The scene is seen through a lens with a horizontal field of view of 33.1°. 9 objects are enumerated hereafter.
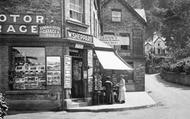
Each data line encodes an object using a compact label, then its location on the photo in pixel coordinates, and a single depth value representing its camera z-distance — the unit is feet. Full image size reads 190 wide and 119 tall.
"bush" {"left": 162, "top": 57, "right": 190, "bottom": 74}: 113.56
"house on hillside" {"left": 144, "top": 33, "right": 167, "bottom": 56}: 284.82
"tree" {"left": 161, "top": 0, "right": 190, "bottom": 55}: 187.73
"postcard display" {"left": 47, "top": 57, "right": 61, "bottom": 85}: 54.49
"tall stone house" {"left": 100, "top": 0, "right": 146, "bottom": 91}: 112.57
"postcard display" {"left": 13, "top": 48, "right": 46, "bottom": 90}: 54.95
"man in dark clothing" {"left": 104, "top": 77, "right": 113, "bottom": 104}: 62.75
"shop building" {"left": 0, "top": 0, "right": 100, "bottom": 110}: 53.67
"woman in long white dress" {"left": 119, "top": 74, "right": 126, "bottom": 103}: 64.23
